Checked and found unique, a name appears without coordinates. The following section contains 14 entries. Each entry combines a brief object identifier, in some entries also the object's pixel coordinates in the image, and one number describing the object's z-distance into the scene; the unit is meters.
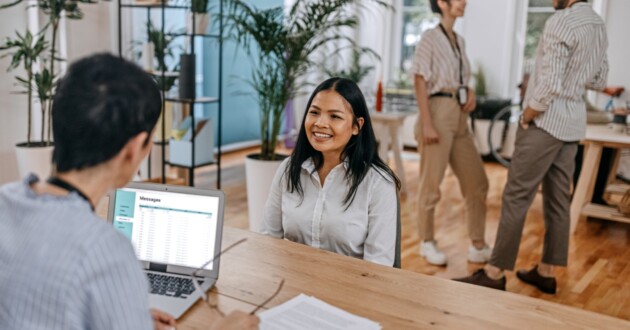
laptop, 1.58
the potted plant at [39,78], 4.19
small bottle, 5.30
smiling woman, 1.99
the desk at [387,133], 5.40
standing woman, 3.61
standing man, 3.01
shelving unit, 4.36
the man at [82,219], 0.84
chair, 1.99
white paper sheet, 1.34
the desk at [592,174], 4.01
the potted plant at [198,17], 4.32
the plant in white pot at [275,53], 3.89
